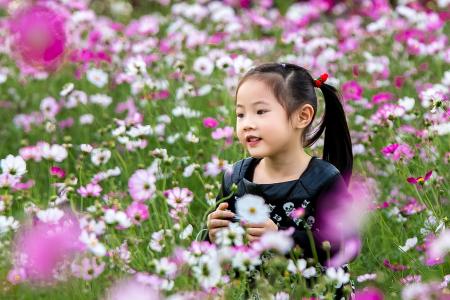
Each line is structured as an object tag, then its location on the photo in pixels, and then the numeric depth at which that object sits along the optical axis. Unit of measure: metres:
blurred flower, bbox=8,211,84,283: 3.47
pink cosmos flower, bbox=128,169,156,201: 3.65
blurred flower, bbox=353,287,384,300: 3.17
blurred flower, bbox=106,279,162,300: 3.20
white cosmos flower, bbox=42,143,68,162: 3.90
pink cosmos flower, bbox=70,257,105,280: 3.43
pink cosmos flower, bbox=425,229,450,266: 3.33
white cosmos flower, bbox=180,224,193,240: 3.55
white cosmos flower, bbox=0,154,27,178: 3.76
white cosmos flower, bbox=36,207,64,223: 3.56
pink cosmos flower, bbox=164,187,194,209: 3.70
